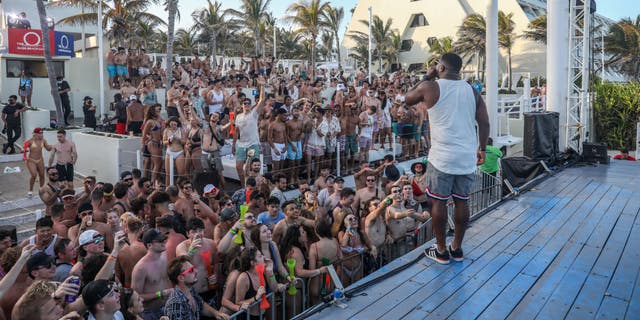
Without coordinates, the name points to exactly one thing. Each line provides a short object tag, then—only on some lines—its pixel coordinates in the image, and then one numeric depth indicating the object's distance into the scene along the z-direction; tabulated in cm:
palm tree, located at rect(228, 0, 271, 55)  3241
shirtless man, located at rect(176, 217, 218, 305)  486
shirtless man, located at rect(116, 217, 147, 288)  495
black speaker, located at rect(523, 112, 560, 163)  1013
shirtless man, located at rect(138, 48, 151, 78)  1635
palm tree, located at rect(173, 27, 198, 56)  4281
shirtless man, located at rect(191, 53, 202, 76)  1862
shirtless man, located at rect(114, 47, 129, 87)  1620
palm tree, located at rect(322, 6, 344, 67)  3313
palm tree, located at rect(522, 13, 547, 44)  3147
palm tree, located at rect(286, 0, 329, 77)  3061
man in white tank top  406
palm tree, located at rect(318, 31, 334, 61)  4722
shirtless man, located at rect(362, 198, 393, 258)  592
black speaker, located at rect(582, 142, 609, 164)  1071
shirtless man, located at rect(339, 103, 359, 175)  1130
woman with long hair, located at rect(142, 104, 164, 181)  997
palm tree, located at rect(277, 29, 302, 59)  4519
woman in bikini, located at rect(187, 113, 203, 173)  939
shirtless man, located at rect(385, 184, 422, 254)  580
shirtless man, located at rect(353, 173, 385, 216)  722
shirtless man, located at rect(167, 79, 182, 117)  1216
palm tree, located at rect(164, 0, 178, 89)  1492
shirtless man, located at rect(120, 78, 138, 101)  1398
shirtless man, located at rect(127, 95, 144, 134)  1193
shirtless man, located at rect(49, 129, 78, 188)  1016
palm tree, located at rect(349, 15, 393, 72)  4159
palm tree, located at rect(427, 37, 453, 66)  3600
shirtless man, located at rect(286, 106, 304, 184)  1015
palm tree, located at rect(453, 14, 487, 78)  3303
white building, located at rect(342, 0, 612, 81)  3522
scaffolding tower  1117
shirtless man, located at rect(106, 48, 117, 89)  1619
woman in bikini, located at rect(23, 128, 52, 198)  1026
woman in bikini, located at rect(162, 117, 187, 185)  938
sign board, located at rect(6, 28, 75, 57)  1639
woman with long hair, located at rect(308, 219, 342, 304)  528
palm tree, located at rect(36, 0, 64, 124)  1371
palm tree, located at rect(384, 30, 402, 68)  4163
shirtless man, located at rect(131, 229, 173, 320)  433
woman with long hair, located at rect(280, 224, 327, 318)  486
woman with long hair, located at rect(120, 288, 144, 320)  382
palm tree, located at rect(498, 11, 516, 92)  3269
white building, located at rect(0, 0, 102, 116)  1673
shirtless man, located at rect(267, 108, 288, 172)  995
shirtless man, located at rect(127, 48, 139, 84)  1644
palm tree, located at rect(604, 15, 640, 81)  3262
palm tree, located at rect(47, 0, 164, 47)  2050
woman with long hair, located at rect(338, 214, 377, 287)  529
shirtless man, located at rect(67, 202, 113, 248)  570
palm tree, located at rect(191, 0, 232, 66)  3356
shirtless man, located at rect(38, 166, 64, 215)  789
